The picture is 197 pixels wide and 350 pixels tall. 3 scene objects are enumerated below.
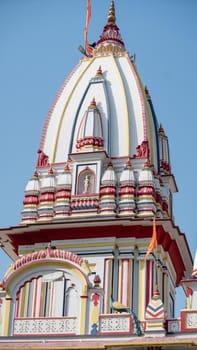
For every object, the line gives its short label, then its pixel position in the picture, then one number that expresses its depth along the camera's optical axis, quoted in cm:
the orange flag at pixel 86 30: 3185
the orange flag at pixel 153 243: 2216
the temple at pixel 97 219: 2100
